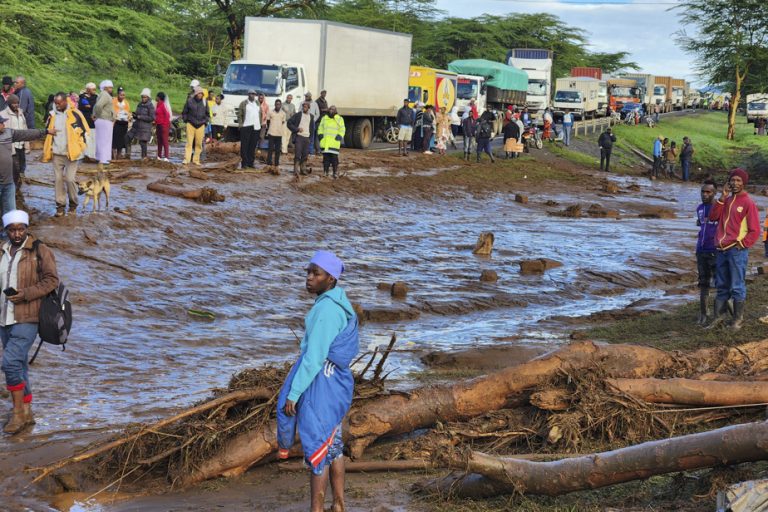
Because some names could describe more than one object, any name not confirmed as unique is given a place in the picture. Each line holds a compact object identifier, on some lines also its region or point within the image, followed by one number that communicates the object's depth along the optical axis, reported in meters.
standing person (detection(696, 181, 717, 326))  11.57
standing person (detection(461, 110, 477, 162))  31.78
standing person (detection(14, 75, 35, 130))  15.59
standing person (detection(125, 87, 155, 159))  20.69
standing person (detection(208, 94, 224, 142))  25.47
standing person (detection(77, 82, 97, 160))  20.06
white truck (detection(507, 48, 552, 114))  50.91
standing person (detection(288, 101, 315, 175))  21.86
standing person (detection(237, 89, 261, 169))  21.61
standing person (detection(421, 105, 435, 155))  31.22
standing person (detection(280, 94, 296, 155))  23.70
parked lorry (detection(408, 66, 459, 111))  37.94
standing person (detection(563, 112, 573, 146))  40.00
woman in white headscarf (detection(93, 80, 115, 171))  18.58
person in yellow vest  21.88
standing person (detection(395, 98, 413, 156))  29.36
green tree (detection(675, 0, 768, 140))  55.22
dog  15.68
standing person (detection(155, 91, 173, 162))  21.06
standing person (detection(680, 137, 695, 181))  36.97
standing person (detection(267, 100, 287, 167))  22.83
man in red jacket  10.63
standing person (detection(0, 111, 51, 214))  12.09
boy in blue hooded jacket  5.49
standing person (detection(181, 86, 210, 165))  20.00
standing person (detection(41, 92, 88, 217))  14.17
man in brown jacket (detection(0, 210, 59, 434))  7.50
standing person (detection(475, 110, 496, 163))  31.48
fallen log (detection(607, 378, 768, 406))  7.24
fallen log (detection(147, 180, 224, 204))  18.48
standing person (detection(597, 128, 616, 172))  35.25
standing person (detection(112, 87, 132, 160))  20.53
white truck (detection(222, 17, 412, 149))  25.67
